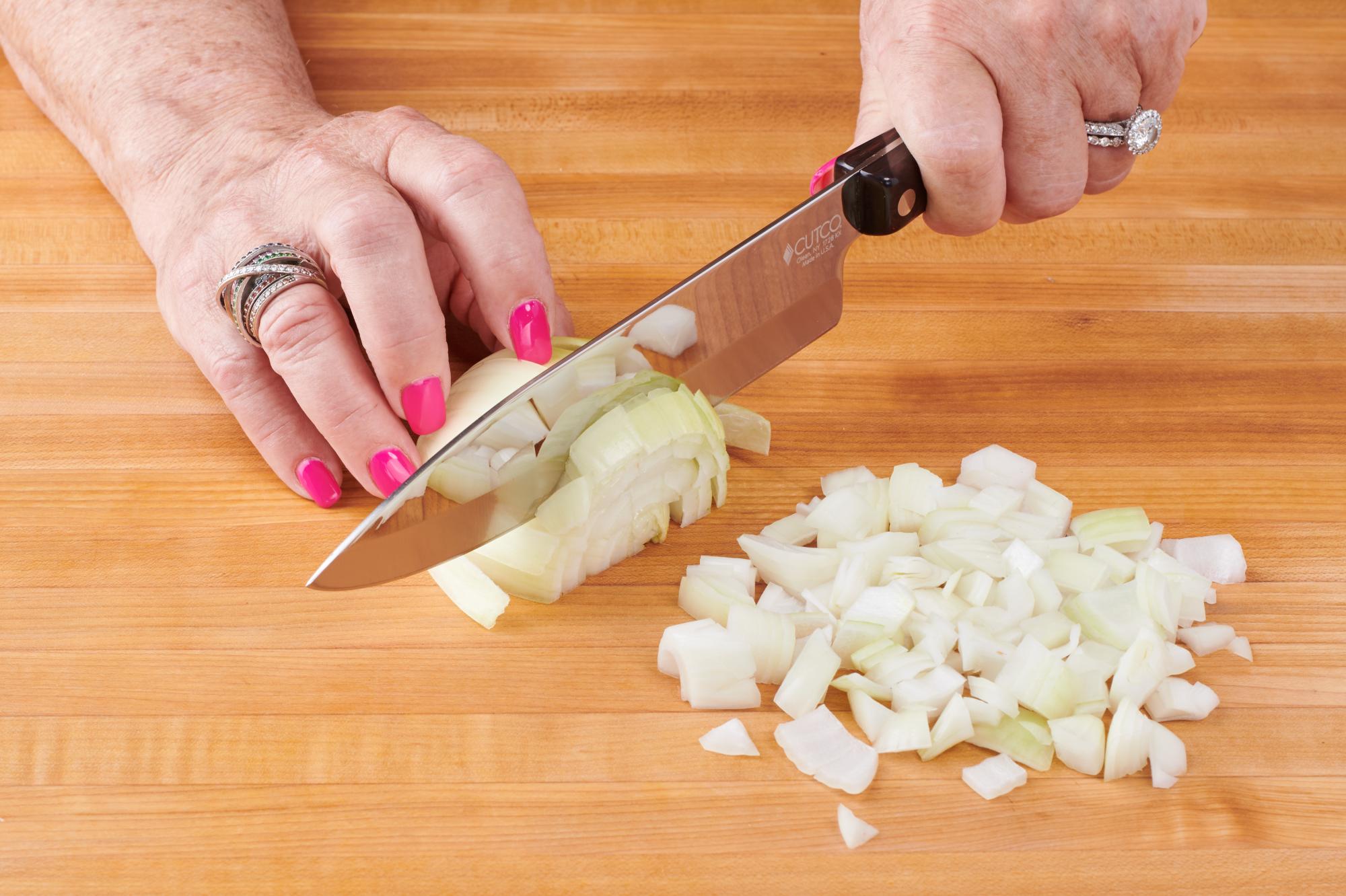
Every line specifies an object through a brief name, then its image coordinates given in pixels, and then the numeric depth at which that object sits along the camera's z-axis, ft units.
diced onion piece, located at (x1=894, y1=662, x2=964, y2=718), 3.08
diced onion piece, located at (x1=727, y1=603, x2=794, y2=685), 3.11
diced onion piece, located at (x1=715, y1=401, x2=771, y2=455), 3.30
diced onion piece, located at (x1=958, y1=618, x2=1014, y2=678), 3.11
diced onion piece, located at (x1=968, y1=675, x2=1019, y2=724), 3.08
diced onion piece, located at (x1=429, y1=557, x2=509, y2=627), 3.14
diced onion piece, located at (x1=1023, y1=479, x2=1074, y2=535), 3.25
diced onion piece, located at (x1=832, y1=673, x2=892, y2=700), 3.10
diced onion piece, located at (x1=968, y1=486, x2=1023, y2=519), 3.23
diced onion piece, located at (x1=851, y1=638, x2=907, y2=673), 3.11
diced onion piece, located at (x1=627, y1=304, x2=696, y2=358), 3.17
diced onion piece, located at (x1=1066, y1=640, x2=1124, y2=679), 3.10
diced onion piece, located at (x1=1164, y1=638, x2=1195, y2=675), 3.11
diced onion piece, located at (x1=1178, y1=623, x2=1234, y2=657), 3.14
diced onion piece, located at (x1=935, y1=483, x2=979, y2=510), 3.24
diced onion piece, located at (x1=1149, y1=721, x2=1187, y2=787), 3.05
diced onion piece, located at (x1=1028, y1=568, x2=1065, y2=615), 3.16
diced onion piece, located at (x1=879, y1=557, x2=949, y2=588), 3.17
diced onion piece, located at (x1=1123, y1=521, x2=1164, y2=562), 3.21
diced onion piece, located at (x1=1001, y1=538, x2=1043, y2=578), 3.17
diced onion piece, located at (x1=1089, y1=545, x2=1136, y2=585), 3.18
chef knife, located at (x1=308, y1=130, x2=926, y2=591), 3.07
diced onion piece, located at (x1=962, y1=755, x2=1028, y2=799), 3.03
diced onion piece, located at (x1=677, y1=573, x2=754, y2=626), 3.15
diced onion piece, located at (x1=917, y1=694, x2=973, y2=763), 3.06
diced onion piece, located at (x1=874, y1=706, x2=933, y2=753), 3.05
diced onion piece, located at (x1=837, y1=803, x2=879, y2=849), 3.00
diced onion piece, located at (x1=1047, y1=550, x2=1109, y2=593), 3.17
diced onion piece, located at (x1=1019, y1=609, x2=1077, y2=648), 3.13
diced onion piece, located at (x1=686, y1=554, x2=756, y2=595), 3.19
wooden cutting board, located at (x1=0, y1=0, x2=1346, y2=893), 3.00
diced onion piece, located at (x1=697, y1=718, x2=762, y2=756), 3.05
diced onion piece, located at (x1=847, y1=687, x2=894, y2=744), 3.08
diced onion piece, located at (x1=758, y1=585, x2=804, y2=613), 3.18
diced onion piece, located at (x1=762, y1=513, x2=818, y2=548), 3.23
